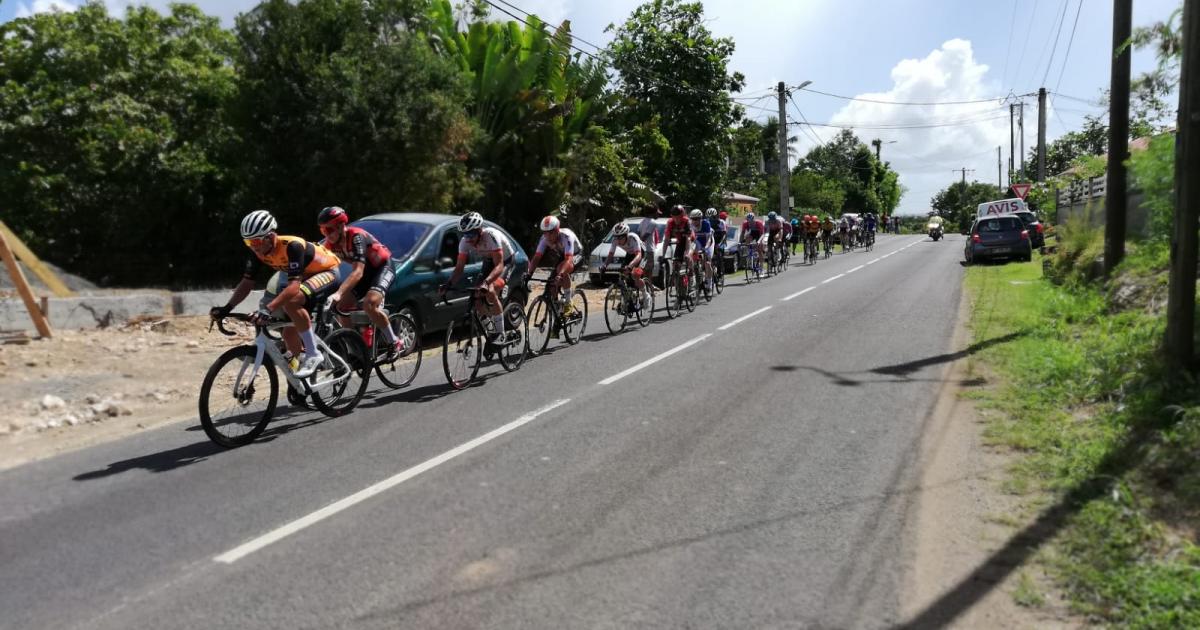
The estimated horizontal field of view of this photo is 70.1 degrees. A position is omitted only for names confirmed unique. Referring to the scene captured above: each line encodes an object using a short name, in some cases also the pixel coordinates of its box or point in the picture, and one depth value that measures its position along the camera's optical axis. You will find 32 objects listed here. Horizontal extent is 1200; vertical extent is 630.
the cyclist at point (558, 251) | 11.02
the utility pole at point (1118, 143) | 13.09
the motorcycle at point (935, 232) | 60.01
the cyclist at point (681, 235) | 15.36
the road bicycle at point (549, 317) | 11.20
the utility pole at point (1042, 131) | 48.03
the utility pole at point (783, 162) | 38.09
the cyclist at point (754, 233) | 23.17
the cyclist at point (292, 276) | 6.95
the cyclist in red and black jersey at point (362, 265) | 8.45
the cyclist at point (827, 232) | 35.84
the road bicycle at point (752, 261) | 23.00
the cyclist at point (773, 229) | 25.14
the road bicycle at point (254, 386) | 6.75
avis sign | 36.38
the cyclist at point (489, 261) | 9.62
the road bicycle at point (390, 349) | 8.98
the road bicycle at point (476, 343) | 9.07
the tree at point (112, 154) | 20.19
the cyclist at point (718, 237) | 19.96
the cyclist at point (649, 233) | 14.77
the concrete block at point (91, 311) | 11.37
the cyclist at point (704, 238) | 17.67
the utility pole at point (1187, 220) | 6.71
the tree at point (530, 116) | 22.95
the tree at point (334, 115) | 16.73
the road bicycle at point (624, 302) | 13.70
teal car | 10.88
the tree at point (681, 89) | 36.31
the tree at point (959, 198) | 119.15
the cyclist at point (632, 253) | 13.80
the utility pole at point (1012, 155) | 66.83
